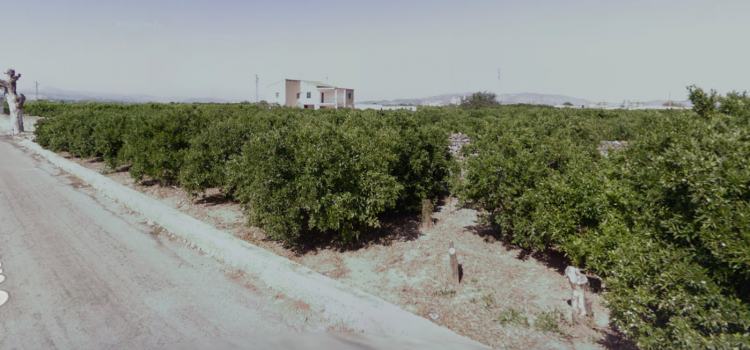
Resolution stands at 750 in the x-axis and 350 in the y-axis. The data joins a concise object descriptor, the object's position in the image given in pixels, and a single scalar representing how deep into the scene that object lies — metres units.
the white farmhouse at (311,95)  61.44
